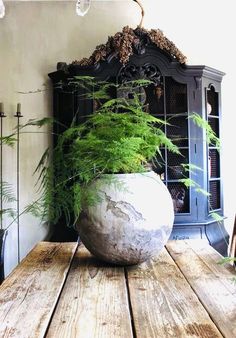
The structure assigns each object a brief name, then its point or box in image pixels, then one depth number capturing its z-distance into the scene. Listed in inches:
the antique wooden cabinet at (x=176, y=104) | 104.5
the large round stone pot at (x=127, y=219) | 43.6
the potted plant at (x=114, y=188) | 43.7
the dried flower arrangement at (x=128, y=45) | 102.6
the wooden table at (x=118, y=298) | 28.9
